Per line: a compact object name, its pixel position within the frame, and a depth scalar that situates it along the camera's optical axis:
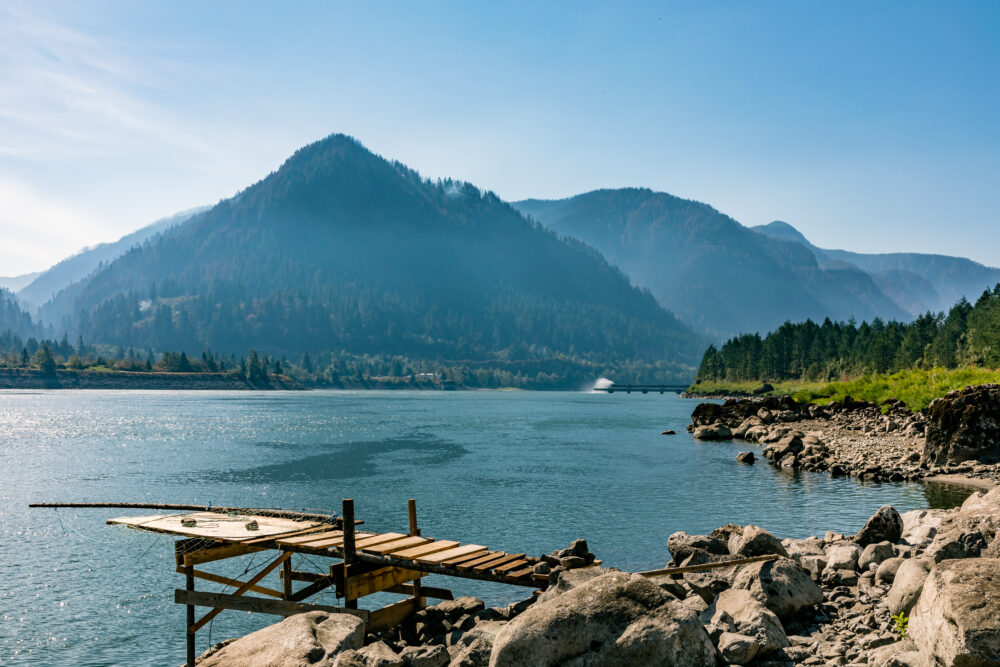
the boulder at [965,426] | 44.31
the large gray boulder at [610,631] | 12.75
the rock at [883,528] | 24.17
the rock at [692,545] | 23.58
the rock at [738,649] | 14.78
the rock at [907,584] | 15.32
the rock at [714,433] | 86.69
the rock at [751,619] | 15.20
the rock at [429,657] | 16.83
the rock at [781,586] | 17.42
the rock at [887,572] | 19.30
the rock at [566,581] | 17.39
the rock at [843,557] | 21.61
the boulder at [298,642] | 15.79
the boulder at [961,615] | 11.16
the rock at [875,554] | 21.33
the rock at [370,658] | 14.97
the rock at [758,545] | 21.28
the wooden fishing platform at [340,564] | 20.38
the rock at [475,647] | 15.59
